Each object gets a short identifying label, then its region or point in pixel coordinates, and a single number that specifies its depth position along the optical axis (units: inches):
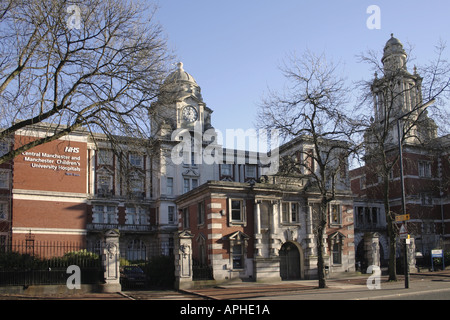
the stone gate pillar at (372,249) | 1386.7
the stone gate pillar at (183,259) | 1037.2
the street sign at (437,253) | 1398.9
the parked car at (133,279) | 1179.3
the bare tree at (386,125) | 1123.9
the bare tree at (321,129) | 982.4
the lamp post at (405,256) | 937.5
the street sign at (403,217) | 931.3
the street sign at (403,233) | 913.9
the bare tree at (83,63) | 669.3
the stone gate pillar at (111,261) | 941.8
